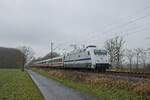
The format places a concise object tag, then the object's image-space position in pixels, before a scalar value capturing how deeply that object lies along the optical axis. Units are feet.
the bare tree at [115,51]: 201.45
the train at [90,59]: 113.39
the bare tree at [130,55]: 198.70
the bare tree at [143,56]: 178.86
